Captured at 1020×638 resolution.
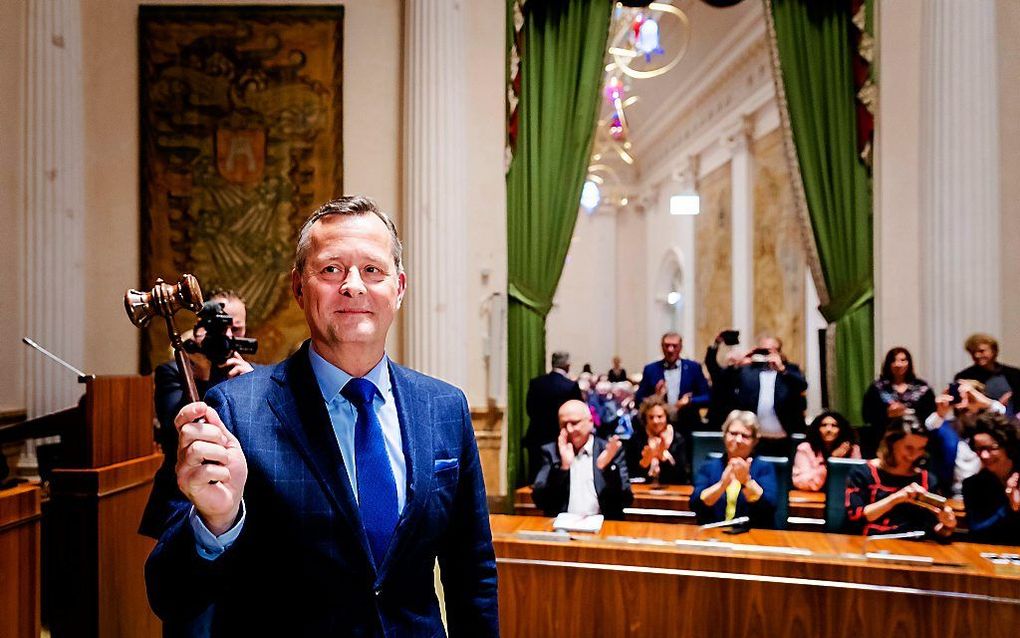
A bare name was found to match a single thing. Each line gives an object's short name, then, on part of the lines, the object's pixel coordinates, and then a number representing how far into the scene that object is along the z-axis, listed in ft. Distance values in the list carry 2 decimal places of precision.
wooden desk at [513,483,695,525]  17.48
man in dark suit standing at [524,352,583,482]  20.68
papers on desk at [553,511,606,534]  12.48
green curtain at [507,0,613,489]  23.80
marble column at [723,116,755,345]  39.75
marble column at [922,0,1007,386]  21.29
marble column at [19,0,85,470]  20.97
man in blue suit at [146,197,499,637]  4.39
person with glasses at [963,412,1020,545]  12.75
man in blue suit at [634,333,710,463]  22.61
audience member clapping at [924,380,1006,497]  16.92
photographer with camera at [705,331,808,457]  20.68
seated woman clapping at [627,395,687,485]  19.26
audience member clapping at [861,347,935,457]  19.03
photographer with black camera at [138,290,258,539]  4.57
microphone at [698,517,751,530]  12.29
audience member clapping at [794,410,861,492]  18.39
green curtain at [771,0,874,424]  23.09
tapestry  22.68
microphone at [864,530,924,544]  11.96
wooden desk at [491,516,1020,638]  10.30
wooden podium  11.44
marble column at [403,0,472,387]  22.41
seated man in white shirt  14.92
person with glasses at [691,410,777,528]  13.76
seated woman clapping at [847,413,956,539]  12.74
